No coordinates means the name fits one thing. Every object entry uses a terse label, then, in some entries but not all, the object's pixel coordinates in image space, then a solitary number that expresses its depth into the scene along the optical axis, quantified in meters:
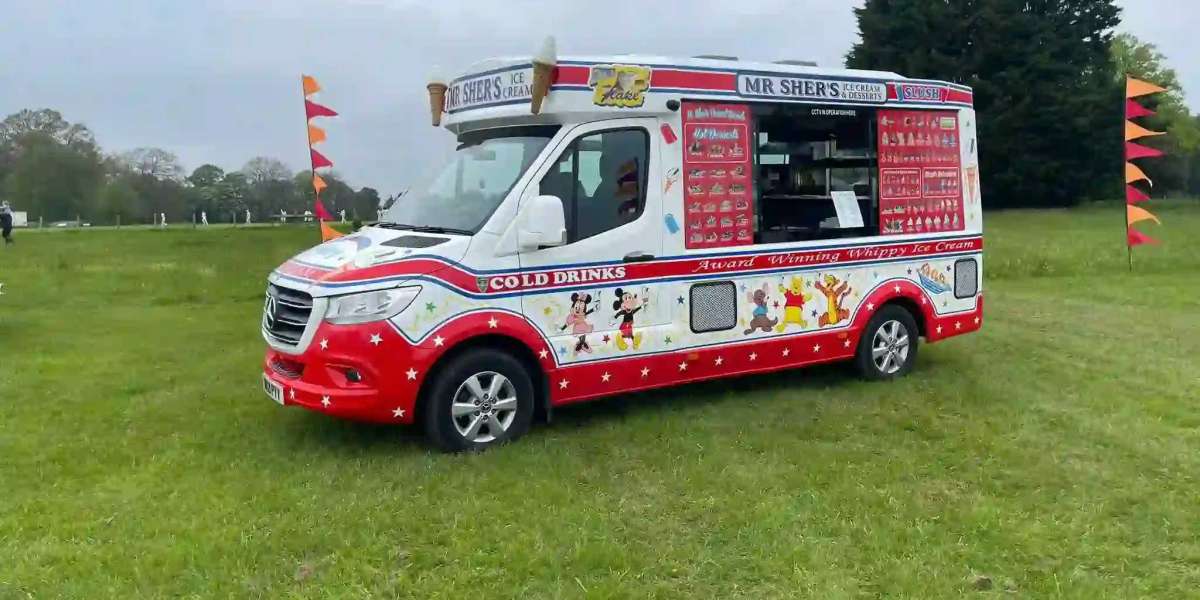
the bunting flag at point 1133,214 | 17.42
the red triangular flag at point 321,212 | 13.26
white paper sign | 8.01
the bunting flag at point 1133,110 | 16.58
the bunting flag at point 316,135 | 13.23
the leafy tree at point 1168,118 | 59.41
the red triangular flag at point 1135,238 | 18.11
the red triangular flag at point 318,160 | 13.34
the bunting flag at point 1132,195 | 17.52
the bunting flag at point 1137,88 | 16.03
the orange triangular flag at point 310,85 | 13.24
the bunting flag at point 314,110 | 13.11
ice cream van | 6.06
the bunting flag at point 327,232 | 13.18
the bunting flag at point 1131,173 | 17.08
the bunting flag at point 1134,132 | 16.58
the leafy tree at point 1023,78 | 45.28
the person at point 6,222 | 27.66
